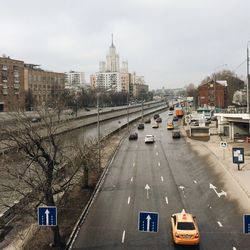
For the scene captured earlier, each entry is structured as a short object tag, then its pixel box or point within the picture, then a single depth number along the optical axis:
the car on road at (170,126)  54.51
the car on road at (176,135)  43.64
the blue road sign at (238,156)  23.84
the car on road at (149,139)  40.08
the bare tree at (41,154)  13.09
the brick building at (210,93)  98.10
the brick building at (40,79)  104.90
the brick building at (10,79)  79.80
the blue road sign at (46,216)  11.08
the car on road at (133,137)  43.12
